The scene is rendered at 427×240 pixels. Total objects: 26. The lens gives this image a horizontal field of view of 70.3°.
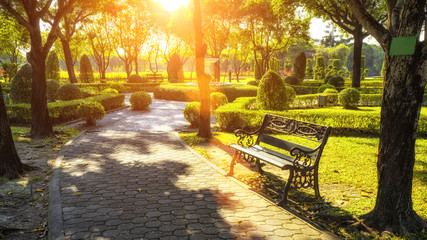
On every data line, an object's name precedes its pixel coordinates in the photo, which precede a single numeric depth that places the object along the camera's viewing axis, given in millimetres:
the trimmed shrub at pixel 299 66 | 37656
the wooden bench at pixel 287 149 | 4957
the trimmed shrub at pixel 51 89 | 20906
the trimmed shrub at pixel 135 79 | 36344
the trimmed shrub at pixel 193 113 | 11922
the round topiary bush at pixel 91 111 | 11984
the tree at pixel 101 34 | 39219
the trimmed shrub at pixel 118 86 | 29116
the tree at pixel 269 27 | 31797
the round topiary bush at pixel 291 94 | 17300
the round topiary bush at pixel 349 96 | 18031
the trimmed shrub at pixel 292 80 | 32500
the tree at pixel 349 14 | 21812
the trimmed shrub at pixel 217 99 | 16969
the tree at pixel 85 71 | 36250
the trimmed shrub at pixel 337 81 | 28547
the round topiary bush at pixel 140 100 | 17578
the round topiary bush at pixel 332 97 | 20489
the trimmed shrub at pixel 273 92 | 13297
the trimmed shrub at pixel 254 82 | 33512
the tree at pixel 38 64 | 9273
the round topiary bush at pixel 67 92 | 19234
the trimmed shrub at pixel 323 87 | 24500
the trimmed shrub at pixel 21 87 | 16953
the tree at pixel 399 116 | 3578
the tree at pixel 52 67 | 27312
